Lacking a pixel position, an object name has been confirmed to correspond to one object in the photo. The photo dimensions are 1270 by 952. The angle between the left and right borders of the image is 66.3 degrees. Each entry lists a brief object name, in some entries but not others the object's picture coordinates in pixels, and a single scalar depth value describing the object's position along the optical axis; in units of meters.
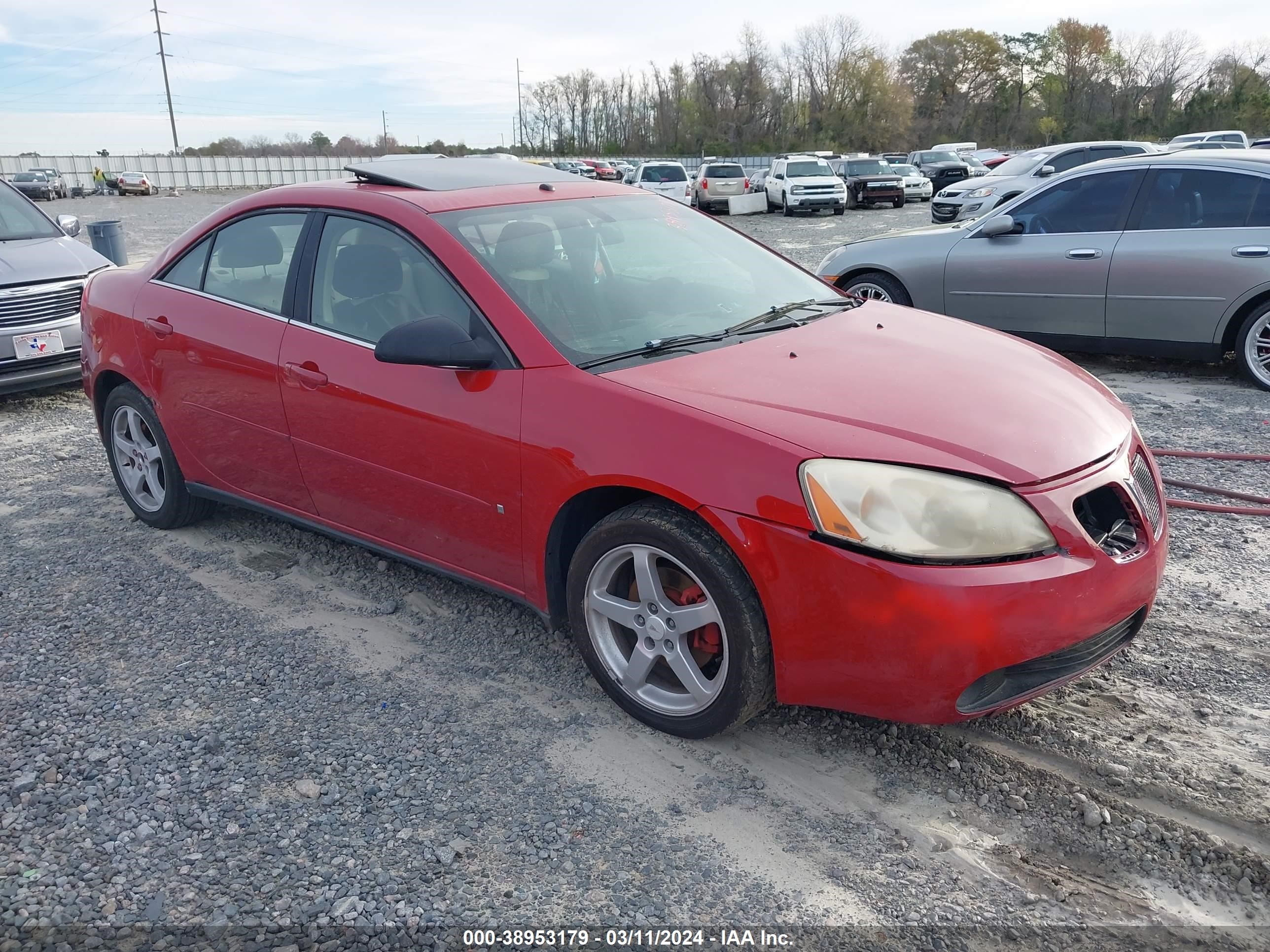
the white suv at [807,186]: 26.39
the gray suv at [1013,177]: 16.75
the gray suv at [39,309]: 7.28
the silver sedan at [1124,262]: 6.71
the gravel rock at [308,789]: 2.79
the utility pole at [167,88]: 78.44
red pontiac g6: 2.54
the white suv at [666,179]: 28.92
